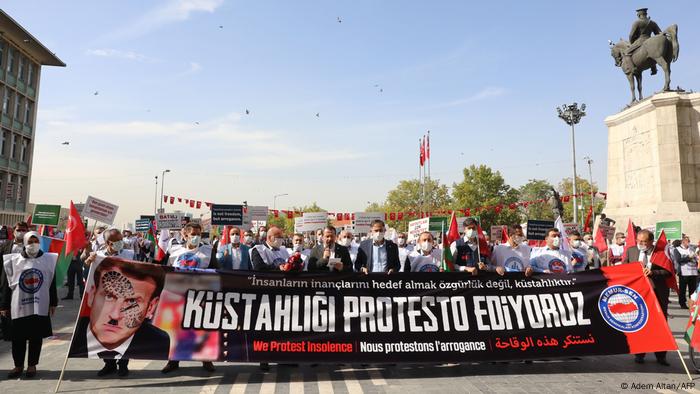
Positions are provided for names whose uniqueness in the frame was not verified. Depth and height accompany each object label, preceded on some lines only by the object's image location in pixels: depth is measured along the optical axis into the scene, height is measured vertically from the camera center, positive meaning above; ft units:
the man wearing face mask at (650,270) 21.80 -0.98
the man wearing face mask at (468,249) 25.77 -0.15
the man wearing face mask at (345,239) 27.04 +0.30
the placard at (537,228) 56.13 +2.39
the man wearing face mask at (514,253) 25.71 -0.34
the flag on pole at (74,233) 22.39 +0.29
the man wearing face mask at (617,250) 44.57 -0.07
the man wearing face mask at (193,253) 22.45 -0.59
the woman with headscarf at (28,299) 19.75 -2.63
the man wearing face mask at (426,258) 26.16 -0.71
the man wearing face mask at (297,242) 33.94 +0.08
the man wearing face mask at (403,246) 40.06 -0.08
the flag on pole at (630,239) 25.32 +0.58
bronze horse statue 64.85 +28.13
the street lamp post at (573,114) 129.18 +37.65
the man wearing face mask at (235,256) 31.81 -0.97
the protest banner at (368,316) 19.47 -3.08
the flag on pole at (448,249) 25.52 -0.17
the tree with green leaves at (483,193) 207.21 +24.56
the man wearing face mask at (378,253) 25.13 -0.48
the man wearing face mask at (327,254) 23.41 -0.54
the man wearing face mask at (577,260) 26.84 -0.68
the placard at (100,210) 36.35 +2.32
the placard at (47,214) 52.75 +2.80
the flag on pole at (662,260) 23.04 -0.49
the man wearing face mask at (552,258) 24.84 -0.52
